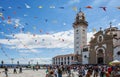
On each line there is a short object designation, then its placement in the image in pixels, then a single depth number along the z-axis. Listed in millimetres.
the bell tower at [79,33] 29326
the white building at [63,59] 33983
